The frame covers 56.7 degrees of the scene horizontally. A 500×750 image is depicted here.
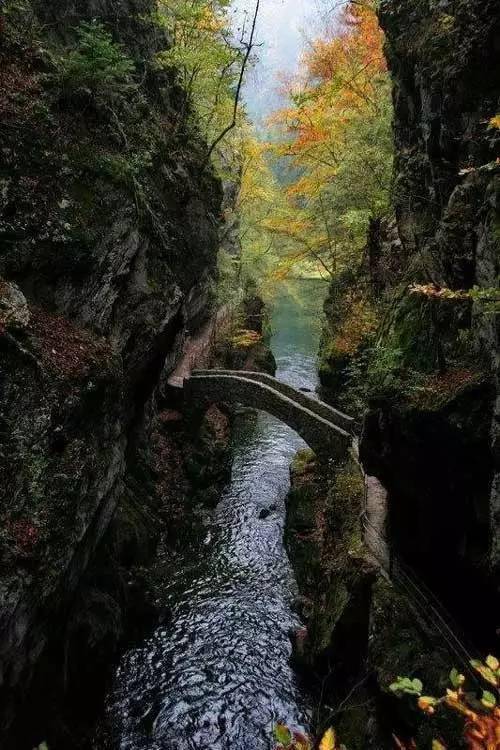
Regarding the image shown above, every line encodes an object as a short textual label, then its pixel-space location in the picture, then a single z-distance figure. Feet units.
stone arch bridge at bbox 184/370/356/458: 53.42
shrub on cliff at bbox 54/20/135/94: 29.73
